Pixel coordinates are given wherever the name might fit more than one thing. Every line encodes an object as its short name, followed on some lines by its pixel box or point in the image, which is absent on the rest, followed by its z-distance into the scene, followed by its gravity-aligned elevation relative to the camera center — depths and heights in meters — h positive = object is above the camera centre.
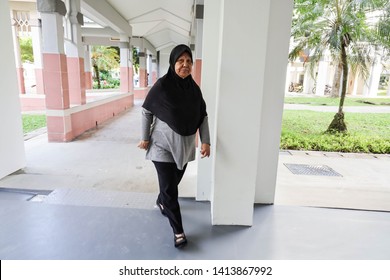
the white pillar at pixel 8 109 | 3.22 -0.40
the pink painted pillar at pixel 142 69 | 13.18 +0.52
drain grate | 4.33 -1.35
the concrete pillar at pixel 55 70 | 4.94 +0.12
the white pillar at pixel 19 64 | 10.44 +0.44
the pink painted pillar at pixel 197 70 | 5.35 +0.22
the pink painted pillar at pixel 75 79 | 6.17 -0.03
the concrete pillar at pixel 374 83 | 17.09 +0.25
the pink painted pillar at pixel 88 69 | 14.79 +0.47
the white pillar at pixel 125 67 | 9.83 +0.44
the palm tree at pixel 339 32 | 5.88 +1.15
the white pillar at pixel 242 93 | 2.06 -0.09
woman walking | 2.02 -0.33
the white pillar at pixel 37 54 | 10.94 +0.90
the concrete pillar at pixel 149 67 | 20.26 +0.94
